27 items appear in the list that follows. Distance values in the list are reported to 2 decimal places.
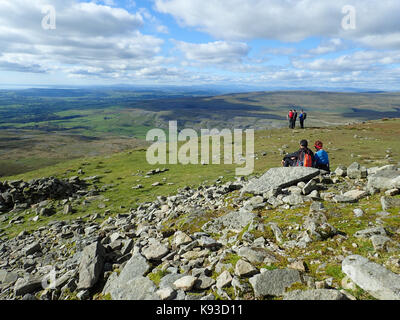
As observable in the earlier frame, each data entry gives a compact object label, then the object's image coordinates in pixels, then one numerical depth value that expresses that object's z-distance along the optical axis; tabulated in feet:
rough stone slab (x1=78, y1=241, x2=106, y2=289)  25.98
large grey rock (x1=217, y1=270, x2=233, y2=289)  20.45
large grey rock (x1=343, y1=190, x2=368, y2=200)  33.67
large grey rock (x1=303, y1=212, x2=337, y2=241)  24.91
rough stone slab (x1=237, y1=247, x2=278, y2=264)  23.06
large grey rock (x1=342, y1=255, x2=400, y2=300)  16.55
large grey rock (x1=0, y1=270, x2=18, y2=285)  33.96
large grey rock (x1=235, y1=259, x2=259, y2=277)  20.99
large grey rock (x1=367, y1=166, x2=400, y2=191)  33.30
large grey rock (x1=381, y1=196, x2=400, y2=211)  28.84
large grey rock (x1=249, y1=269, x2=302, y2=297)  19.09
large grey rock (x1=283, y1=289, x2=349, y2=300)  16.87
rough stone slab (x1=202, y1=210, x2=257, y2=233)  32.76
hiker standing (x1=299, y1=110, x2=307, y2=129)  152.91
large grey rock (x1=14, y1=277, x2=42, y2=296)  28.50
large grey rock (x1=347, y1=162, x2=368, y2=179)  42.03
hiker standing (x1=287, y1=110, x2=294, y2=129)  159.68
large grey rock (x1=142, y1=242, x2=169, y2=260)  27.50
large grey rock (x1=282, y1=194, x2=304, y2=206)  35.21
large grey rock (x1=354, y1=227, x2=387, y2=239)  23.42
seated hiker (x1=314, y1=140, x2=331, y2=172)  49.16
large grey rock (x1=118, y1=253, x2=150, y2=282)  25.05
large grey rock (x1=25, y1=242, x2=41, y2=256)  42.20
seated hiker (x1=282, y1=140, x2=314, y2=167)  47.09
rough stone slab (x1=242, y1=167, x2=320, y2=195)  41.98
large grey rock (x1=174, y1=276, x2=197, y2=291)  20.58
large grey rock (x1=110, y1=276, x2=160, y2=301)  21.08
